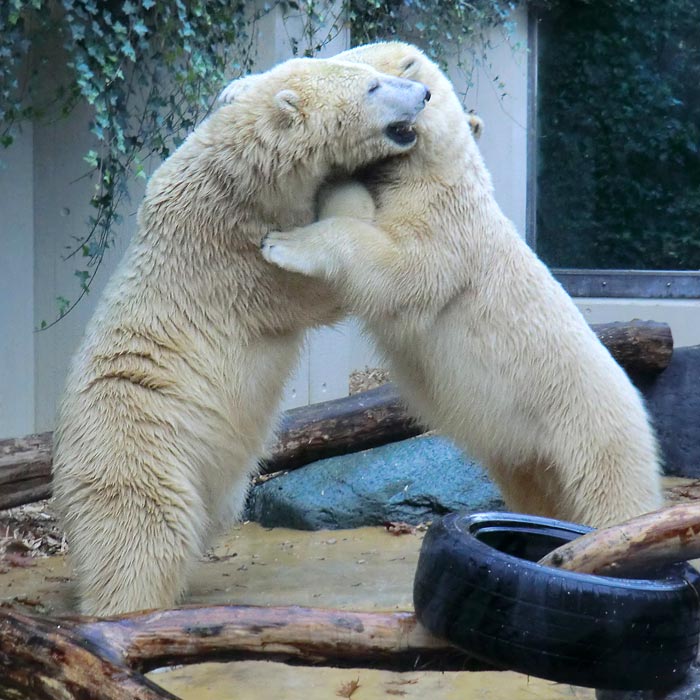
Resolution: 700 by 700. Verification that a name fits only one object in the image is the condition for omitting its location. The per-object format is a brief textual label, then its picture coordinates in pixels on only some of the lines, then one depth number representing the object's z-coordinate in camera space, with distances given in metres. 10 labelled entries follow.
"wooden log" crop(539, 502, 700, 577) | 4.37
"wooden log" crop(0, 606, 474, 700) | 4.14
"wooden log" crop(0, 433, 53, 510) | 8.69
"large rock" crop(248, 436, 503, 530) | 10.65
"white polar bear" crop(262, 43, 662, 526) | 7.10
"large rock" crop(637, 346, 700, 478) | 12.45
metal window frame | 16.36
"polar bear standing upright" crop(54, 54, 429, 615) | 7.01
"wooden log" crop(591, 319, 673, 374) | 11.87
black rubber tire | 4.08
